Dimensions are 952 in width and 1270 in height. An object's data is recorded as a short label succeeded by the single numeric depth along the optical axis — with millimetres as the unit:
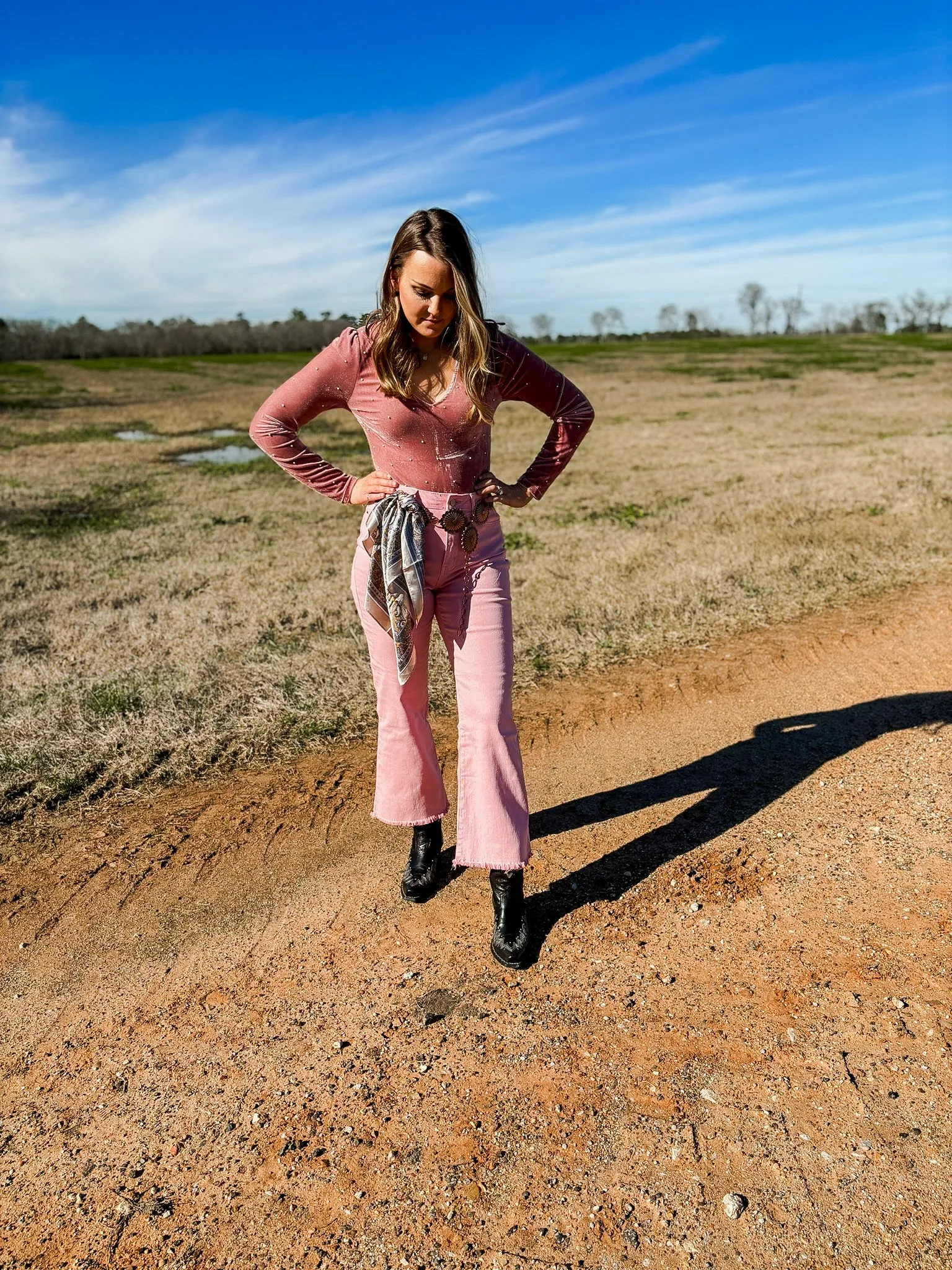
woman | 2646
